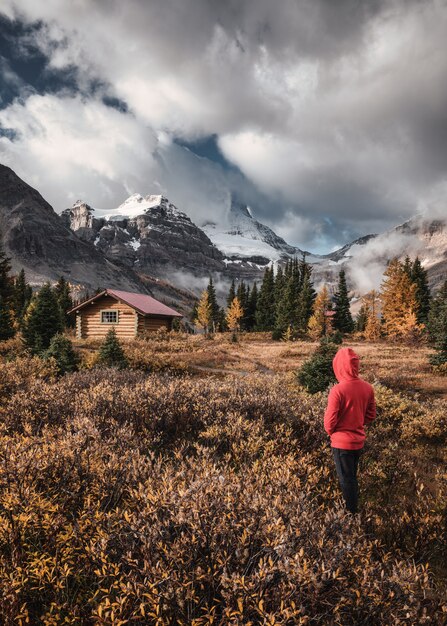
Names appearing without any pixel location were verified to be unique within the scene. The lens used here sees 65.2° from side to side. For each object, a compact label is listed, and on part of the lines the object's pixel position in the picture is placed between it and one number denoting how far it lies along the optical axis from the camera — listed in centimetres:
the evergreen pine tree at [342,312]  6525
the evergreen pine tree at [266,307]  7394
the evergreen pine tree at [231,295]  8866
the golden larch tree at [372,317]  5184
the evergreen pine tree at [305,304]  6431
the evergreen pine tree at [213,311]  8051
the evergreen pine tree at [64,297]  6319
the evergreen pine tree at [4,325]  3081
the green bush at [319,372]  1336
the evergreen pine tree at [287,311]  6131
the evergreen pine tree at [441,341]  2136
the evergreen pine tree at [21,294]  6372
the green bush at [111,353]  1800
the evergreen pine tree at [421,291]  5279
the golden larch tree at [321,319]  5706
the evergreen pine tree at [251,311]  7994
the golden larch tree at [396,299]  4256
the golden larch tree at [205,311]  7562
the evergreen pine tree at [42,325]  2522
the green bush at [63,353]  1672
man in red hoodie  469
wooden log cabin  3444
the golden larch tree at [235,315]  7350
